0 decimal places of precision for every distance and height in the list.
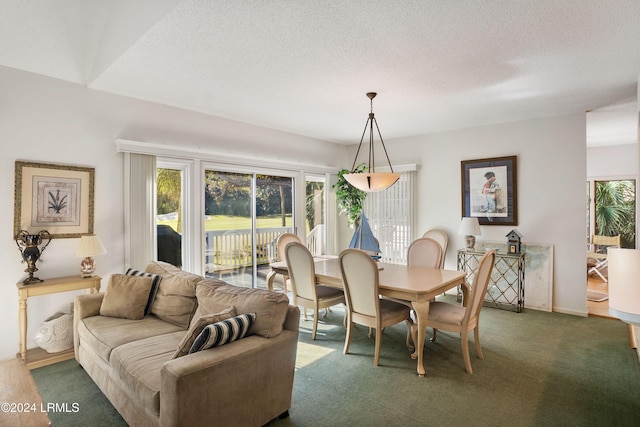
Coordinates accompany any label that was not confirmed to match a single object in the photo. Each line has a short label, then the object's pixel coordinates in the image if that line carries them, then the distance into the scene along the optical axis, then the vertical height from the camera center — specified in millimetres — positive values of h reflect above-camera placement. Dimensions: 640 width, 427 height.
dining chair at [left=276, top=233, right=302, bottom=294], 4455 -344
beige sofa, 1730 -850
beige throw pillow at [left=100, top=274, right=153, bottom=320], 2830 -668
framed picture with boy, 4762 +355
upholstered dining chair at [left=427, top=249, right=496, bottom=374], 2770 -830
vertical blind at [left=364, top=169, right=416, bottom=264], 5719 -10
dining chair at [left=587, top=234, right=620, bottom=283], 6242 -668
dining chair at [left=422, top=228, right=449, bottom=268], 5215 -313
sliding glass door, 4598 -73
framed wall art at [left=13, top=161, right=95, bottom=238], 3100 +166
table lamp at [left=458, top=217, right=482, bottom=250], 4668 -160
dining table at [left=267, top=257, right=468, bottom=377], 2756 -581
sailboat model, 3852 -294
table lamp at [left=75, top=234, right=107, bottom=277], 3203 -318
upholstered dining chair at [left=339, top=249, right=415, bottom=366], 2877 -732
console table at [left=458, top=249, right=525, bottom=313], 4547 -868
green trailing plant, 5988 +306
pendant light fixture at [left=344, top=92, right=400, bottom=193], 3443 +361
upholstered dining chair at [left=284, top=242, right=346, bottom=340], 3432 -708
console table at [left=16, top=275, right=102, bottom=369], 2922 -786
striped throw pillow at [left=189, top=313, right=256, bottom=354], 1871 -648
